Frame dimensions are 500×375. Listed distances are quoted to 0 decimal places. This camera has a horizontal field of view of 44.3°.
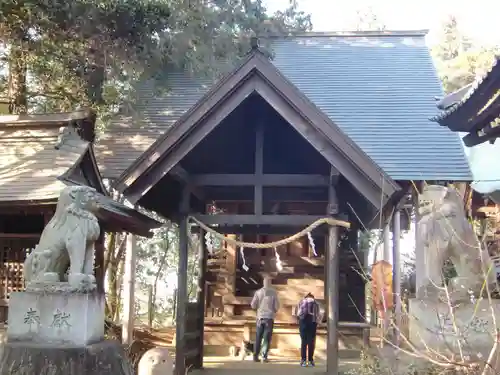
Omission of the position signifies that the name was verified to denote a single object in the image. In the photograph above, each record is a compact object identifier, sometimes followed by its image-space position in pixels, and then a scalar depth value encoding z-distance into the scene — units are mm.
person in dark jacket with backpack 11773
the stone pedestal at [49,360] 7160
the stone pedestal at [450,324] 6148
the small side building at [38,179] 10500
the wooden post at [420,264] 6887
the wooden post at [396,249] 13342
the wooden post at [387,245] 15312
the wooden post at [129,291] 13126
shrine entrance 8234
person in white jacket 12305
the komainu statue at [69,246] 7559
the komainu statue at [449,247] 6535
